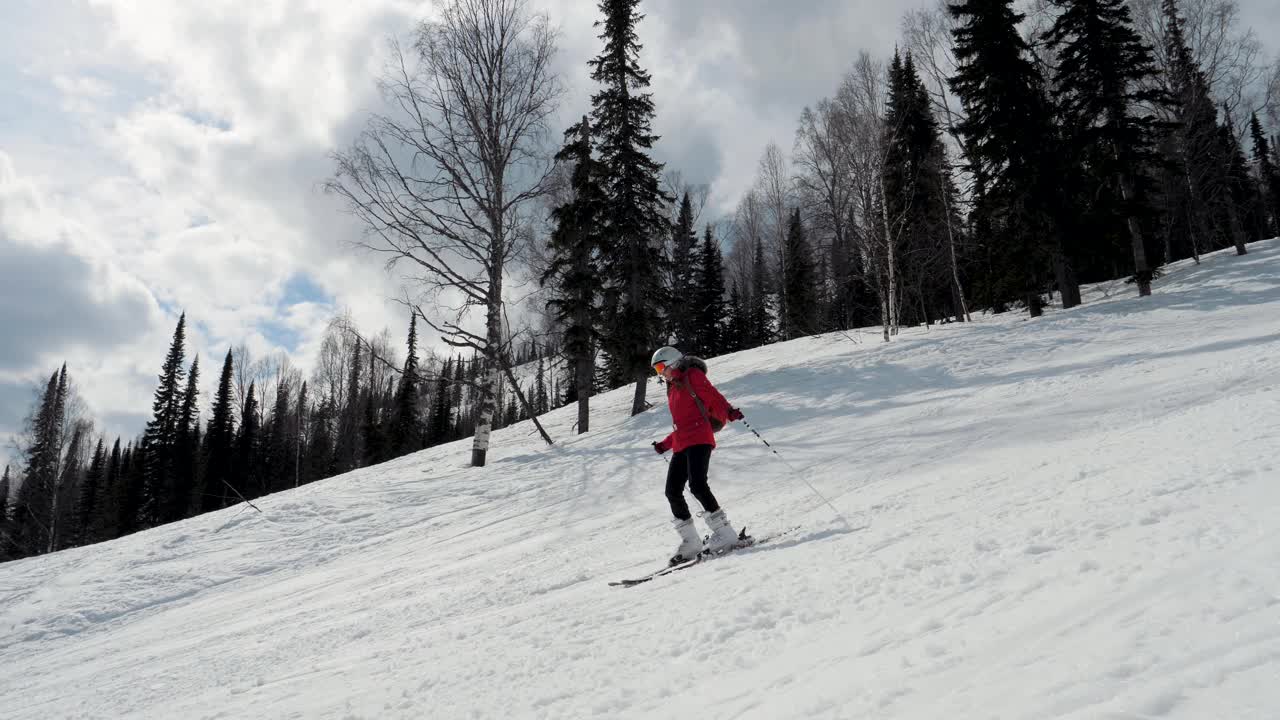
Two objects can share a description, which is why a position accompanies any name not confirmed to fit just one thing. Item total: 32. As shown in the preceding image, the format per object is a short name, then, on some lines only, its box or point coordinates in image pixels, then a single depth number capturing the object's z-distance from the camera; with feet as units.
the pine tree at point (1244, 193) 81.35
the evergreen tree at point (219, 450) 158.61
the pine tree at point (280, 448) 176.76
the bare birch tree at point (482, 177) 46.93
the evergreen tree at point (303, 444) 159.12
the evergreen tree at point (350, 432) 173.06
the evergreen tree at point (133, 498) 151.43
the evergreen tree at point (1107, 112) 67.77
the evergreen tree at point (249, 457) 167.73
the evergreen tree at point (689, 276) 118.42
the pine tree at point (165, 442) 149.07
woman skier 18.69
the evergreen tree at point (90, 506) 161.89
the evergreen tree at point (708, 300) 144.36
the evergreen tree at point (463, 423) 202.06
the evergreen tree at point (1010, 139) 67.62
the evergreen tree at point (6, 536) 133.18
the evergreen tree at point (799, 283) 126.52
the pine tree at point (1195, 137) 75.82
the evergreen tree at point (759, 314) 157.69
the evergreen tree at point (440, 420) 177.27
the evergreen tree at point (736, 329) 156.76
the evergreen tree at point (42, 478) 133.90
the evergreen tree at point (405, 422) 158.81
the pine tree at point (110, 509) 155.74
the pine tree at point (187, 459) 149.69
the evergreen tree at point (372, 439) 156.46
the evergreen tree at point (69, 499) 146.72
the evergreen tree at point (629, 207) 61.82
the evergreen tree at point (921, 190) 87.45
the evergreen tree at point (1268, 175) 122.01
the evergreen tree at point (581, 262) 62.18
